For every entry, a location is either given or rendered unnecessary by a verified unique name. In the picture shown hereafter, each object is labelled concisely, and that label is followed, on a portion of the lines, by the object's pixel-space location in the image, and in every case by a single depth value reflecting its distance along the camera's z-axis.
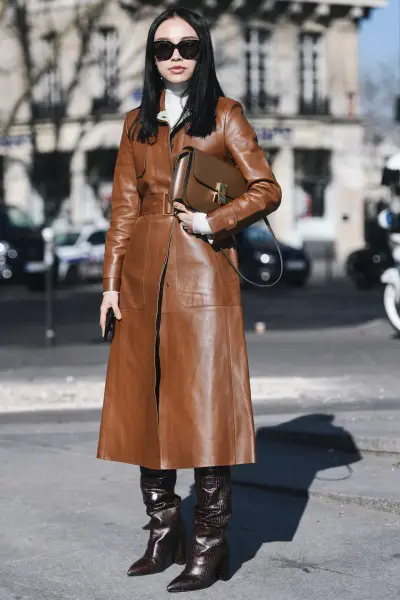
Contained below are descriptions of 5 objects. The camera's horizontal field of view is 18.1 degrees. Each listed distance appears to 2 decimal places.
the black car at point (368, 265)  25.88
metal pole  13.72
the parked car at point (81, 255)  28.98
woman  4.29
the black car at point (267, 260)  26.34
